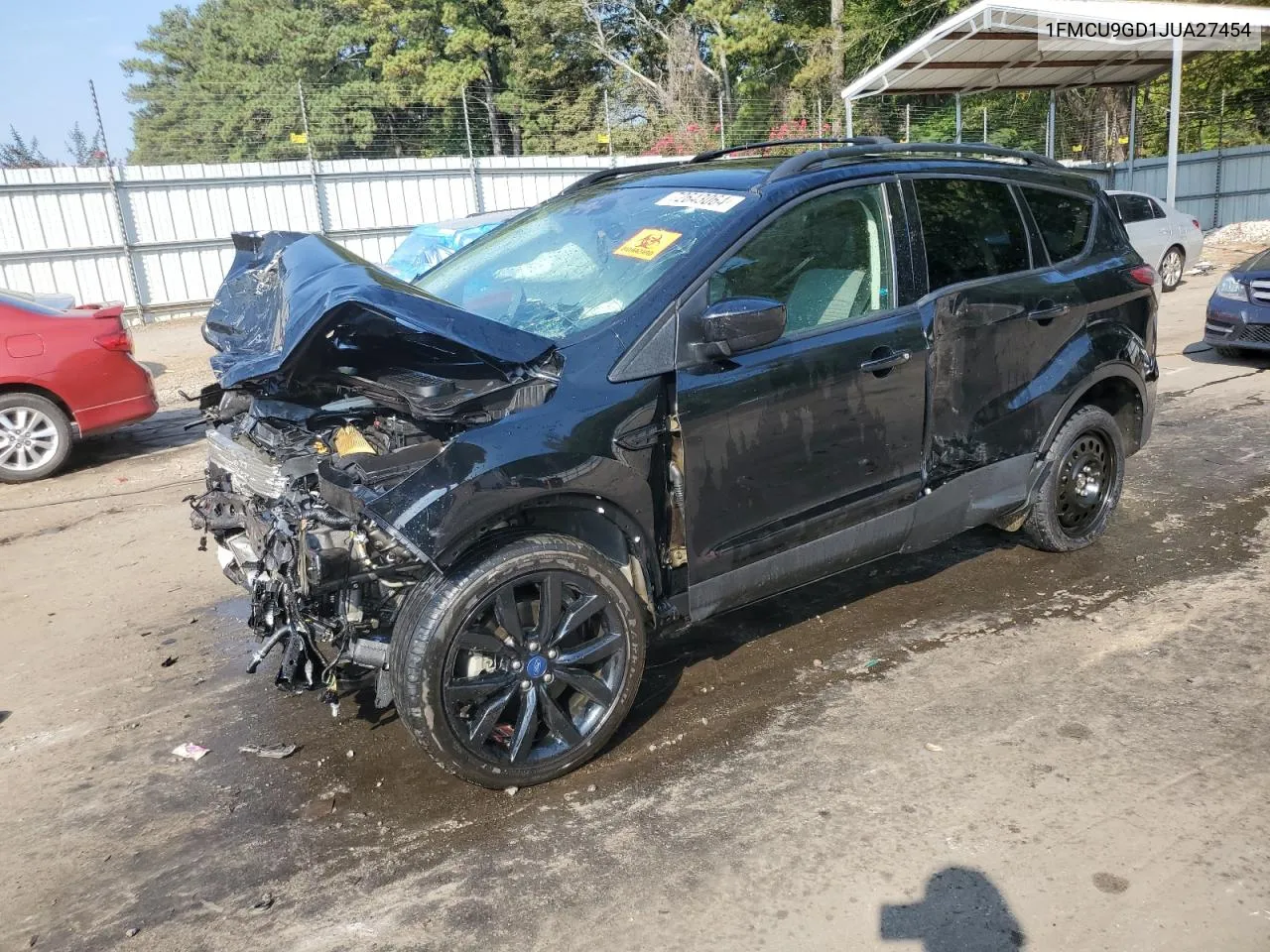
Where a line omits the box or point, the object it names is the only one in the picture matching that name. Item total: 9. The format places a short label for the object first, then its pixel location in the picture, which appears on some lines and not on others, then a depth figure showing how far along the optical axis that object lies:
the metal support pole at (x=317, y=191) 18.91
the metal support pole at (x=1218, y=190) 23.25
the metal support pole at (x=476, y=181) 20.38
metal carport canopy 14.97
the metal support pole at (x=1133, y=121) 21.86
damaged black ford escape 3.06
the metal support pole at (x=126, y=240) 17.34
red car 7.73
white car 14.10
